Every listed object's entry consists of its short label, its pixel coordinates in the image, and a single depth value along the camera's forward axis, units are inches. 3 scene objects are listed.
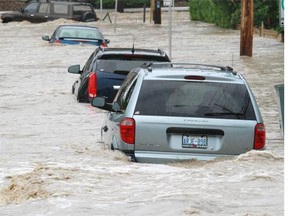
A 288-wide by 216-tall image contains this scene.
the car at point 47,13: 2292.1
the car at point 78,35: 1489.9
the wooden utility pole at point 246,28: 1423.5
